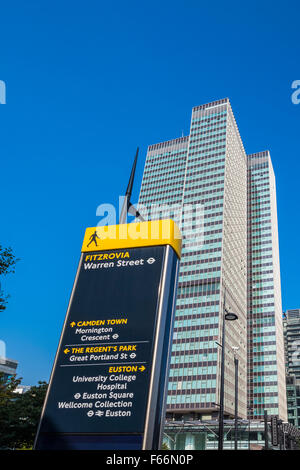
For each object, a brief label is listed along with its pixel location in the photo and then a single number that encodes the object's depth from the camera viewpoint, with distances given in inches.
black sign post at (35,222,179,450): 546.0
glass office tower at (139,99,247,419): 4320.9
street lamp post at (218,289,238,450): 853.6
